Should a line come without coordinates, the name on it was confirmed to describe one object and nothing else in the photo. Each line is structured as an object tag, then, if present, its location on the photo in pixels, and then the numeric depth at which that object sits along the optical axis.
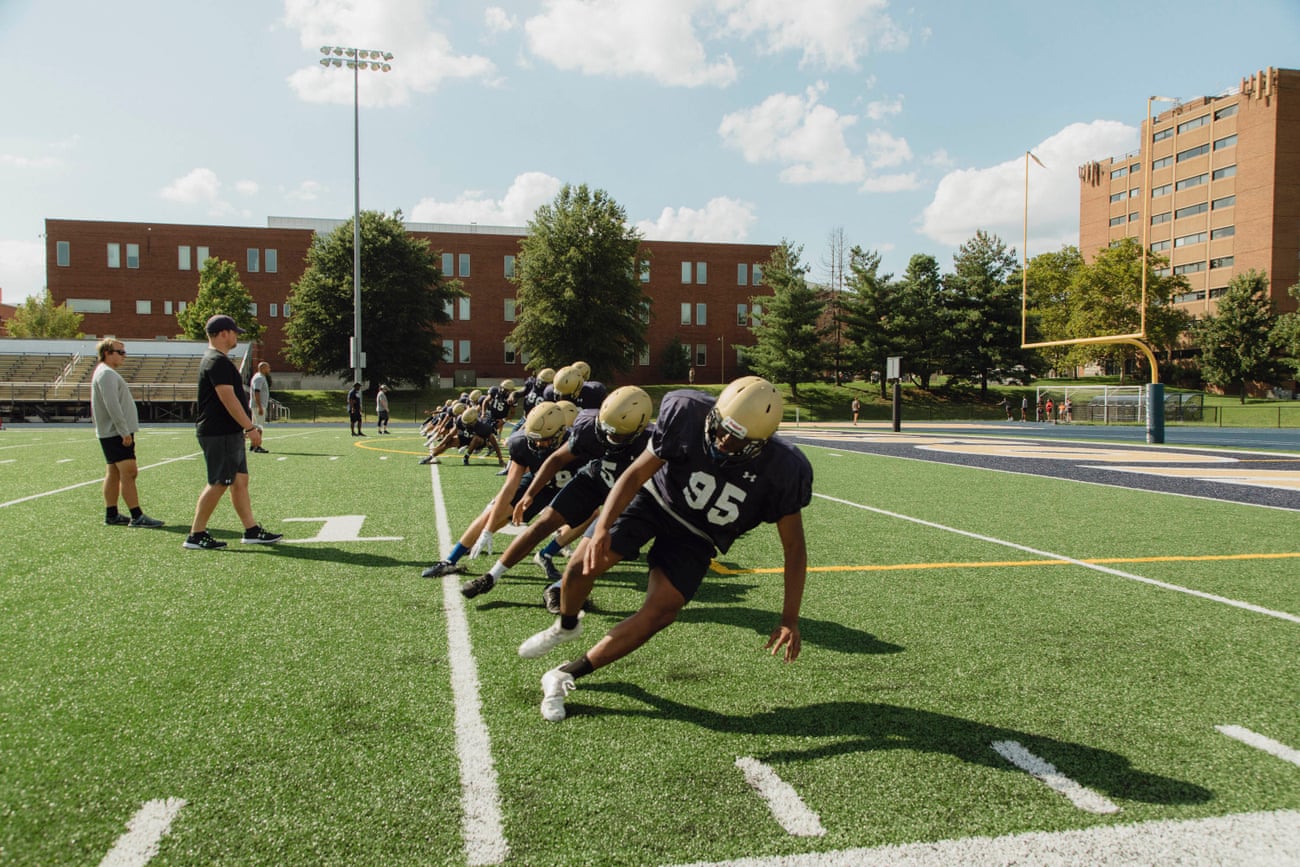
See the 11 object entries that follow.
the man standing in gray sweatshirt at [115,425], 7.35
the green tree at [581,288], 49.94
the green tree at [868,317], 52.84
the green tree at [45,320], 52.31
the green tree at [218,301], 49.47
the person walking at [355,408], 25.39
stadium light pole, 32.22
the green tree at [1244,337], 55.44
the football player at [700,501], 3.17
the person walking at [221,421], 6.49
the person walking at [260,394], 17.95
